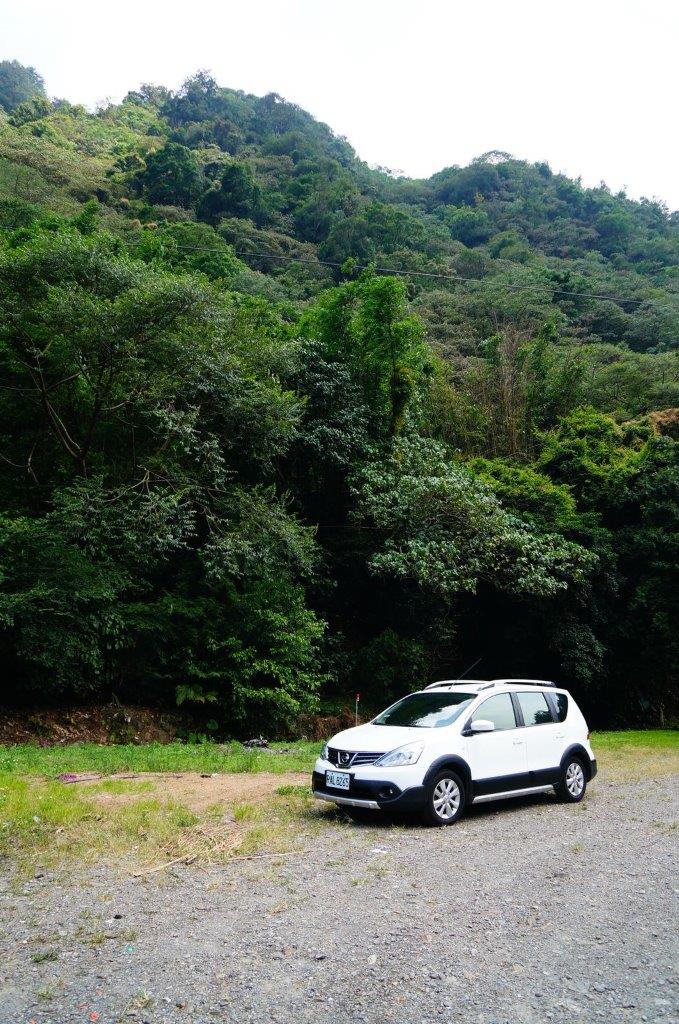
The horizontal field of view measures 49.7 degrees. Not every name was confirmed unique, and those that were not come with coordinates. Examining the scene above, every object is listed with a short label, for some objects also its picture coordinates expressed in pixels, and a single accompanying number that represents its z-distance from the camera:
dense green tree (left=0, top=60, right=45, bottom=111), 104.50
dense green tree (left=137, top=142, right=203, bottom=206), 58.25
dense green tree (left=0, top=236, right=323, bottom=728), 13.37
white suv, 7.05
